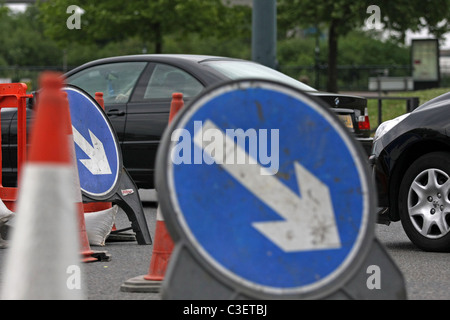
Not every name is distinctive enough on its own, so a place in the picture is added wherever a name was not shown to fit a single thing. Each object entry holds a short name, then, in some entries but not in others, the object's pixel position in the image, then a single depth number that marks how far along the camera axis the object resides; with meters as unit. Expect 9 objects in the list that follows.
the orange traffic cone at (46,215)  6.04
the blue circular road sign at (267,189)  7.27
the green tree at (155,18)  58.84
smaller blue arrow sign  14.54
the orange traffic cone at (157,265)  10.37
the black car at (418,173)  14.16
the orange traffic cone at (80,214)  12.59
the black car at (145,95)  20.20
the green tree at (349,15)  52.62
